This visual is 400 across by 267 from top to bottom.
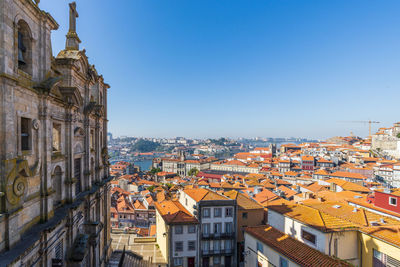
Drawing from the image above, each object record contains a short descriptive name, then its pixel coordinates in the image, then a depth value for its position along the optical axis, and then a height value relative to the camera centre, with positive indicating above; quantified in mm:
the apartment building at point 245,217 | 27484 -10766
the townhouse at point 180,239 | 24297 -11834
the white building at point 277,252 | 15337 -9196
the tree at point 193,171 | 122062 -21614
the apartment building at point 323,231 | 16203 -7805
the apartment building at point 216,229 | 25531 -11326
